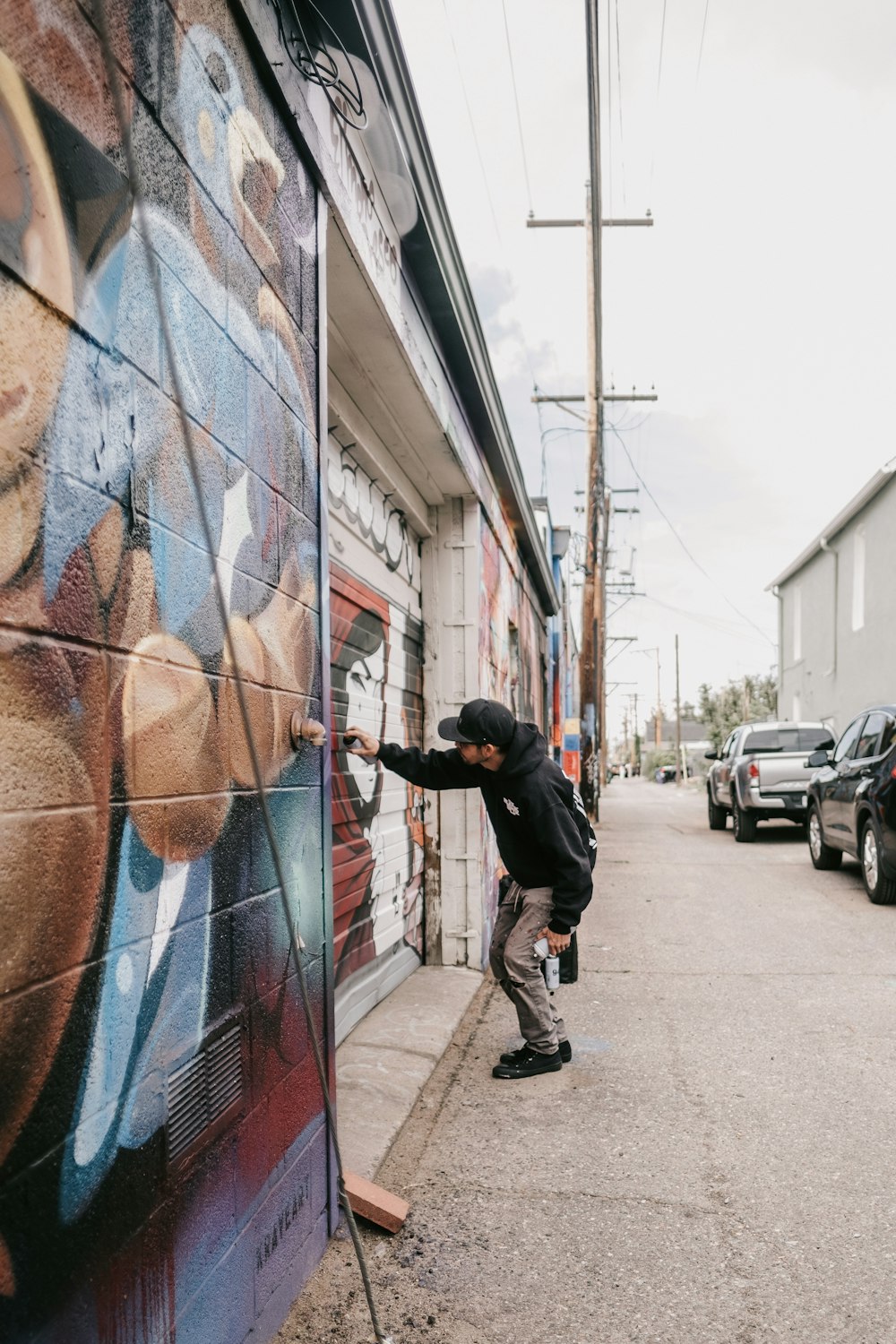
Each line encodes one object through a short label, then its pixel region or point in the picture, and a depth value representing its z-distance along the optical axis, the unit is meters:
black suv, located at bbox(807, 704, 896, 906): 8.78
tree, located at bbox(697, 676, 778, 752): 57.72
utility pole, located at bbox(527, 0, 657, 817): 15.49
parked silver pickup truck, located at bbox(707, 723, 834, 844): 14.22
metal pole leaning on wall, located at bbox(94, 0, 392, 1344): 1.56
